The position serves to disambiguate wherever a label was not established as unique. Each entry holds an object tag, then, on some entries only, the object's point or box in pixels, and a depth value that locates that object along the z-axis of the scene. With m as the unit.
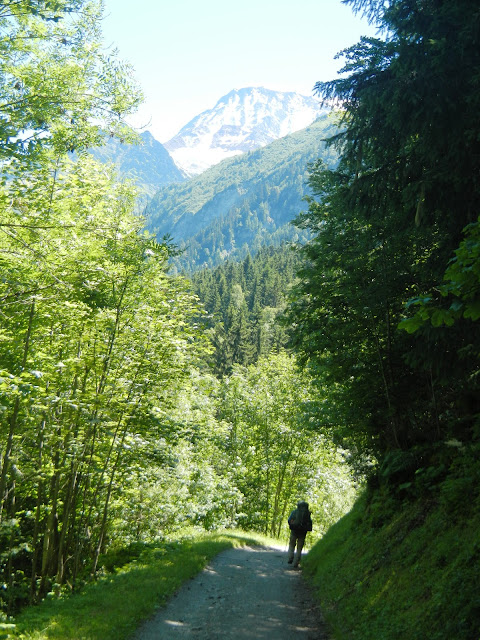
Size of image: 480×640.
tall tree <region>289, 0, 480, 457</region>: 6.88
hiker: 13.08
